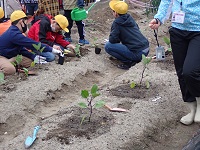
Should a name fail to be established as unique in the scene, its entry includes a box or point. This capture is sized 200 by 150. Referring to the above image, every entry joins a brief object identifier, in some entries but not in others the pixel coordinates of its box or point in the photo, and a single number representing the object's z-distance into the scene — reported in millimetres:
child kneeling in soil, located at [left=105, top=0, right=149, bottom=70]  6438
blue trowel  3533
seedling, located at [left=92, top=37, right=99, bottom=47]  7607
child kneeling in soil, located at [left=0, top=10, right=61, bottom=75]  5836
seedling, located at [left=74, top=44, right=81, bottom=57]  6773
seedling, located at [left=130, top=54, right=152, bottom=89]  4871
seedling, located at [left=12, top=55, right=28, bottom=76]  5535
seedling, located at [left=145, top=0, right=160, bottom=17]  9927
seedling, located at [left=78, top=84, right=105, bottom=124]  3766
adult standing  3521
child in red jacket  6398
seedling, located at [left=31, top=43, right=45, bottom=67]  5727
